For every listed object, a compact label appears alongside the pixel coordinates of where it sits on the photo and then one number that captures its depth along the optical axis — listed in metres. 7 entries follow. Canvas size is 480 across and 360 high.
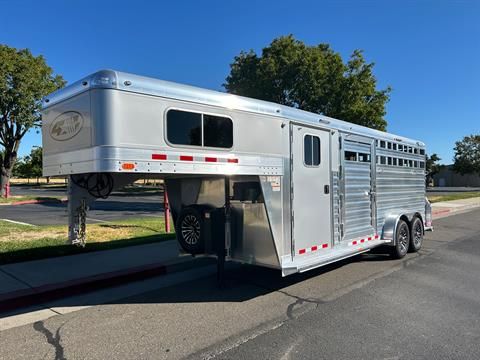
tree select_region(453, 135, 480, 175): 58.66
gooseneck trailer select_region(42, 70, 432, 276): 4.12
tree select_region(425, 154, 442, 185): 62.43
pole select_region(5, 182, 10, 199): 25.94
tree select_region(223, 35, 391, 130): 20.48
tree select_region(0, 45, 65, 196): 22.38
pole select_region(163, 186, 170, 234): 10.67
